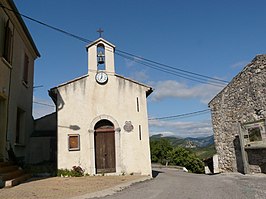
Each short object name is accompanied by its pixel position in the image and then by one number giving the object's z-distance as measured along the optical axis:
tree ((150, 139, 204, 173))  34.41
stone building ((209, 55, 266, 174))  12.82
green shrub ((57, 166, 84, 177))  11.52
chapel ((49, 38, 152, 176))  11.91
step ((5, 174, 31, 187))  7.90
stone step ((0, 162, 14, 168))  8.88
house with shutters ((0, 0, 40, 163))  9.98
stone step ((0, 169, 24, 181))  8.04
